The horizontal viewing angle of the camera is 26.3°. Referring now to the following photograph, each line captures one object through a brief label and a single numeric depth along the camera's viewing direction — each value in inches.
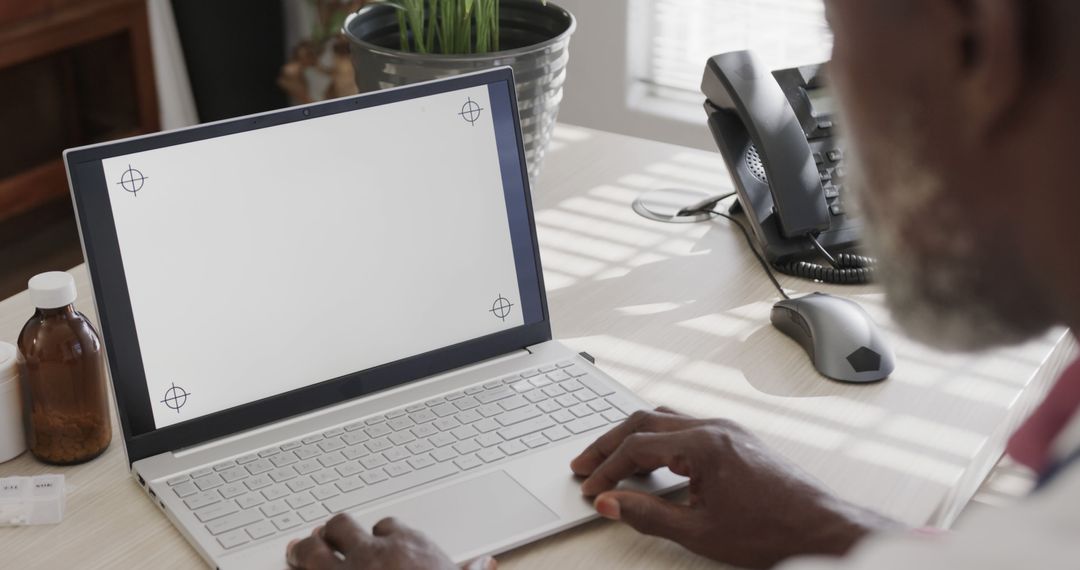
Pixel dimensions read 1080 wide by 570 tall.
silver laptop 65.7
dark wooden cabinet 134.2
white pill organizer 65.4
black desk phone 79.9
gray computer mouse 72.8
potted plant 79.7
